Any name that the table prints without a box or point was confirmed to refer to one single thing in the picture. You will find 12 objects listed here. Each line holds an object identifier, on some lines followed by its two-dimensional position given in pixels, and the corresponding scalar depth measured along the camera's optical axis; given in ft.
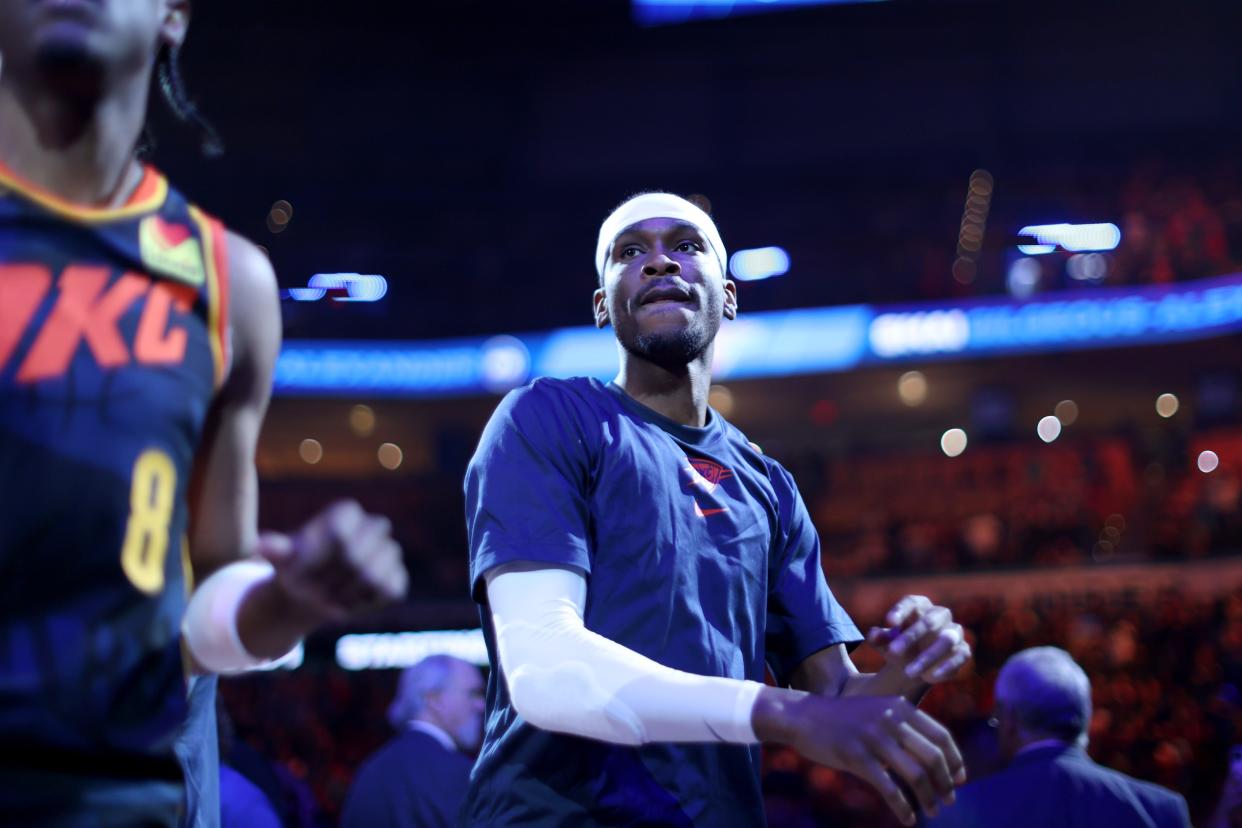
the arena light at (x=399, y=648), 60.08
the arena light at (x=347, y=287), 67.82
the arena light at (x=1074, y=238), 62.49
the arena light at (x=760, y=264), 67.15
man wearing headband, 6.47
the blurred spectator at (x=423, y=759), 14.96
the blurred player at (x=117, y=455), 4.38
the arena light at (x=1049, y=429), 68.28
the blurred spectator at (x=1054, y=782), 13.09
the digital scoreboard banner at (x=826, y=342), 58.65
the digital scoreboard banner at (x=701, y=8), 72.23
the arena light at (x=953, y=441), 70.79
